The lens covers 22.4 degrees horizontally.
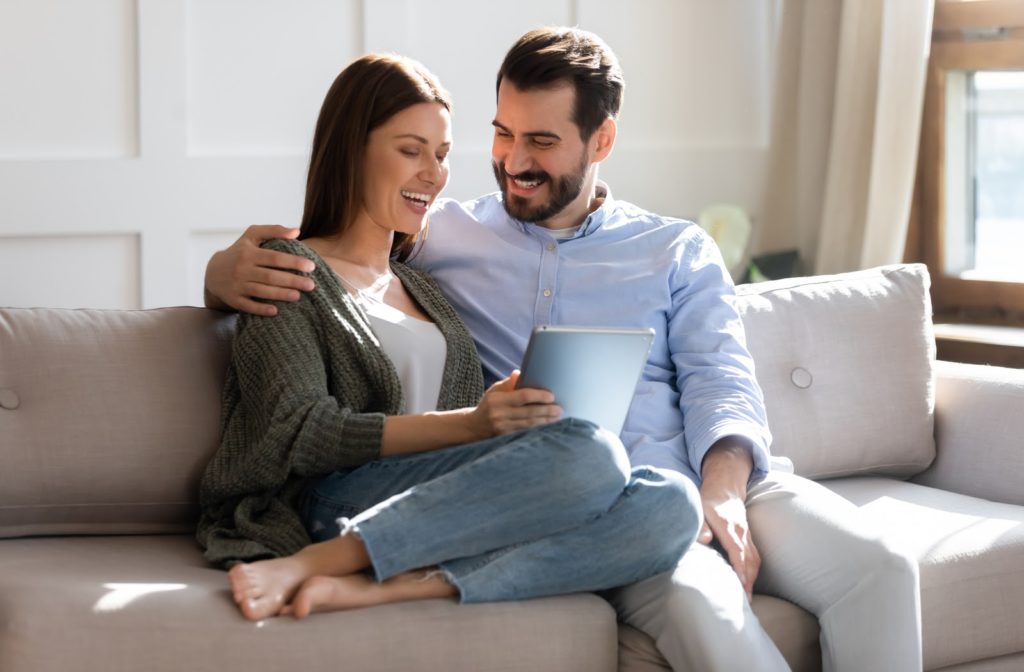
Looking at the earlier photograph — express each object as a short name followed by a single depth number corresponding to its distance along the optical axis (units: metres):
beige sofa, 2.64
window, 3.98
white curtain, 4.01
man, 2.85
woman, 2.71
